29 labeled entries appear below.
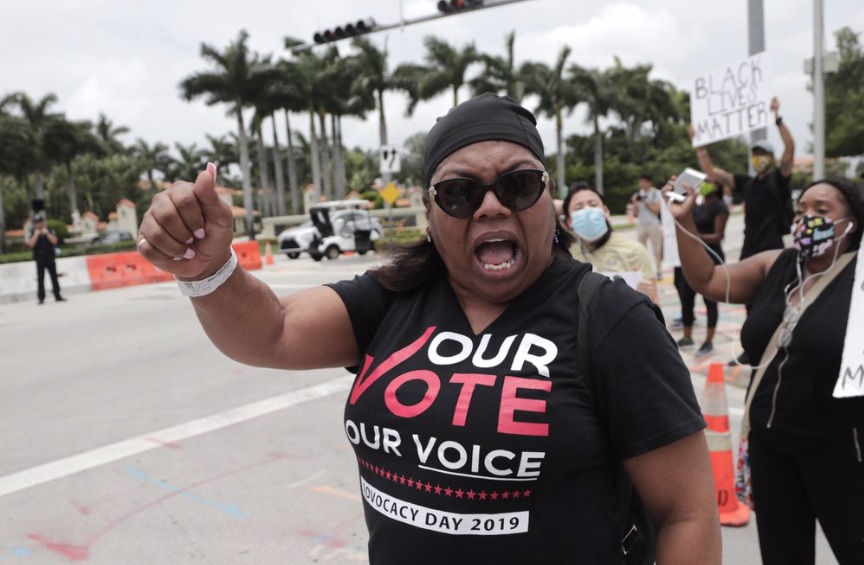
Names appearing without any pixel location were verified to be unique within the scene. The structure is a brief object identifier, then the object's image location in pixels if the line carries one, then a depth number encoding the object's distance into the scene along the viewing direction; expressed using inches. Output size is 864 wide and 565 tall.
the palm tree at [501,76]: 1476.4
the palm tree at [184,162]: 2596.0
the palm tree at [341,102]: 1587.1
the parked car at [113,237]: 1450.5
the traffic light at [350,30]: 572.4
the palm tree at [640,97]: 2050.9
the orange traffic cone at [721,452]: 149.6
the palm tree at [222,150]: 2317.9
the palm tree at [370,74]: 1520.7
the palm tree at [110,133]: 2600.9
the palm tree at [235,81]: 1502.2
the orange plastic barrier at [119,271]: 641.0
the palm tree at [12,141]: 1685.5
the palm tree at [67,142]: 1825.8
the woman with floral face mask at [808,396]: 97.2
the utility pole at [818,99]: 414.9
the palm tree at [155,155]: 2677.2
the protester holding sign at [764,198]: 237.8
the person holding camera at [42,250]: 540.1
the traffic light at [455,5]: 501.4
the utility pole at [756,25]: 373.7
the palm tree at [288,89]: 1574.8
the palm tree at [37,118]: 1756.9
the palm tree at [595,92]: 1743.4
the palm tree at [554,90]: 1631.4
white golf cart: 839.7
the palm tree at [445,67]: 1461.6
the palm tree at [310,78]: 1608.0
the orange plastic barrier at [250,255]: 764.0
